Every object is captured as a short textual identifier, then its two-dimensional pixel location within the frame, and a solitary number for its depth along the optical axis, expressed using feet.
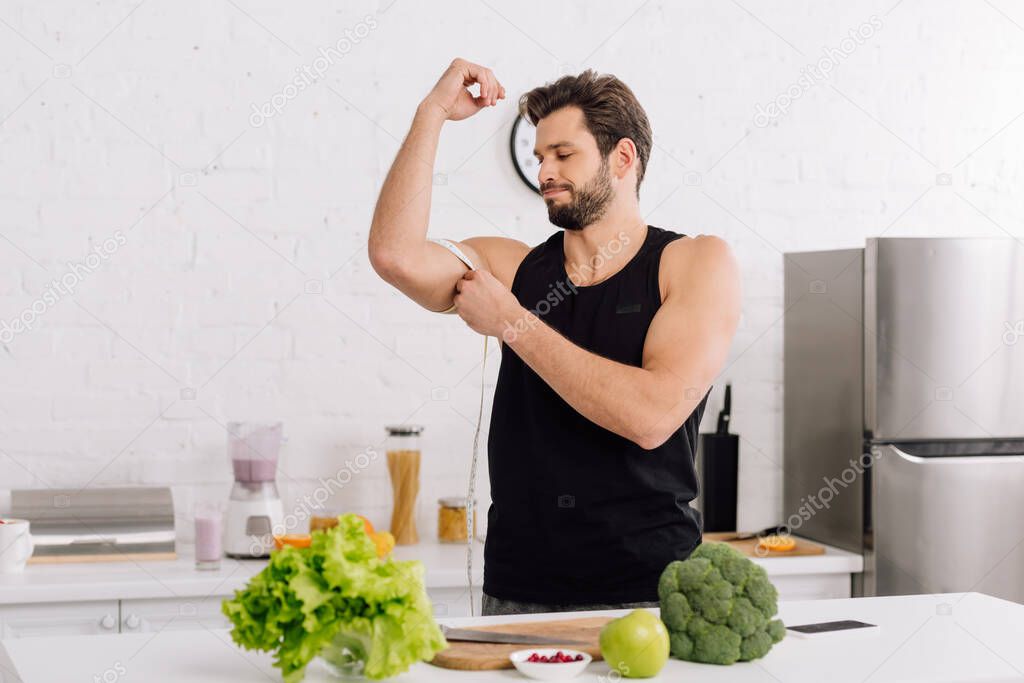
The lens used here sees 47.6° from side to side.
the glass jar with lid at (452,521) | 10.28
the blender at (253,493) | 9.35
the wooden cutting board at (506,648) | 4.77
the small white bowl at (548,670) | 4.58
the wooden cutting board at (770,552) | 10.12
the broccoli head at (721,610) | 4.82
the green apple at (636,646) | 4.56
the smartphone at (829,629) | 5.41
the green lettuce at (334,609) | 4.18
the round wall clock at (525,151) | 10.81
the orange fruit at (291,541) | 8.47
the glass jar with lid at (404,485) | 10.14
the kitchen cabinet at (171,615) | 8.52
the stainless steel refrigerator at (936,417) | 10.07
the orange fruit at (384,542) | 8.53
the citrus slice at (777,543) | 10.25
